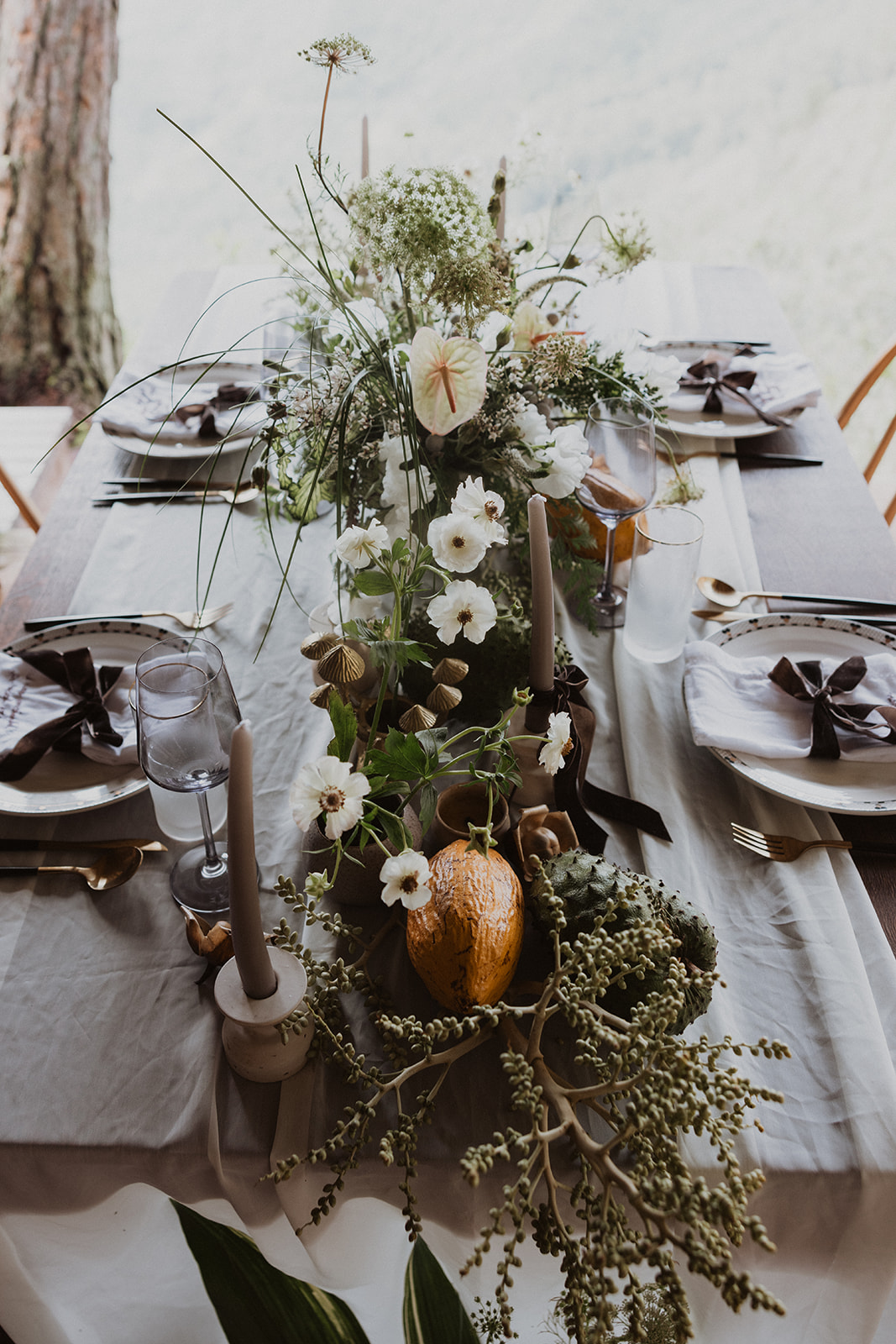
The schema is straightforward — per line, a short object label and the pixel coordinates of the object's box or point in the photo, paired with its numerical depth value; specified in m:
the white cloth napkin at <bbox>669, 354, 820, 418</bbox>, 1.51
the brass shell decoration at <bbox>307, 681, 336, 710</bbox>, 0.75
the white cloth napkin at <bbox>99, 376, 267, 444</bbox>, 1.44
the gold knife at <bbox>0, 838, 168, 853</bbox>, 0.88
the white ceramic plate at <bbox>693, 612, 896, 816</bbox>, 0.90
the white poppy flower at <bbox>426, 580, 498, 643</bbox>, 0.72
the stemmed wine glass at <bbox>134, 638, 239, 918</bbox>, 0.71
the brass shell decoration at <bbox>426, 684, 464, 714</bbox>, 0.73
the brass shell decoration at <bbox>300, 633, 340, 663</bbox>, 0.77
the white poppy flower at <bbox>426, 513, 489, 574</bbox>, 0.73
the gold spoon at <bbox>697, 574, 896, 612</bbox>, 1.16
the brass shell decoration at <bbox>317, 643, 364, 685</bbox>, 0.71
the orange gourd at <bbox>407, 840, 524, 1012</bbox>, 0.67
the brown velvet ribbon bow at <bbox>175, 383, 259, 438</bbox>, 1.44
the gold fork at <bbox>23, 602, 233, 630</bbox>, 1.14
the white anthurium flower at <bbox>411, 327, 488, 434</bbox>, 0.77
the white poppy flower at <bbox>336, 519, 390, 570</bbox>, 0.75
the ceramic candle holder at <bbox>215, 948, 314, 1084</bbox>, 0.65
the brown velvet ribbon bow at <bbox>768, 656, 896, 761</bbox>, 0.94
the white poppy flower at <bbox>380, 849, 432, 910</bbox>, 0.62
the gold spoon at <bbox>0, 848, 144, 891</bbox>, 0.85
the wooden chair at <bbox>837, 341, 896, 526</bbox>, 1.84
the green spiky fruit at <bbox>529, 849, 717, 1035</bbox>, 0.67
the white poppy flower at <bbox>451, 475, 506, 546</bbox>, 0.76
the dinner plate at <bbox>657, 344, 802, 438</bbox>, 1.47
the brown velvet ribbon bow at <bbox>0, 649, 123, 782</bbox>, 0.93
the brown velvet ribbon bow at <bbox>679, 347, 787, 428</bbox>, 1.51
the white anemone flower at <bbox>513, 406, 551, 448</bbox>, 0.97
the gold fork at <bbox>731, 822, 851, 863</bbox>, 0.87
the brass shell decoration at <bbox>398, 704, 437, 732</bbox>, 0.69
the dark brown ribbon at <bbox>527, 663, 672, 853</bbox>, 0.85
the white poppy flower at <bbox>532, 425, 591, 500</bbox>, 0.96
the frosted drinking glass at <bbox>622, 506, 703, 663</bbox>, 1.03
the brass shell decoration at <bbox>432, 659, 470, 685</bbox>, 0.73
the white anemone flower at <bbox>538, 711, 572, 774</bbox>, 0.71
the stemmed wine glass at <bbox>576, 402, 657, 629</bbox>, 1.04
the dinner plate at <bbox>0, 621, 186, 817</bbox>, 0.90
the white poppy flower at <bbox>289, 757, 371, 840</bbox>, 0.60
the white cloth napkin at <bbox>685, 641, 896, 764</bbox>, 0.94
